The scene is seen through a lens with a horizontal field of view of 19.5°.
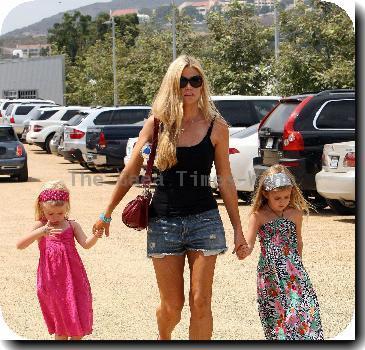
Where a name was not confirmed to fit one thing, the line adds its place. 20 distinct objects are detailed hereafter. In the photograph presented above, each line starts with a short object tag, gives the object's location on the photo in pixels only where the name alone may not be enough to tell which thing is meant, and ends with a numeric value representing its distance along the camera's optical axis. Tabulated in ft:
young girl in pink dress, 21.70
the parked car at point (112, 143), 80.43
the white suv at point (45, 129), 127.85
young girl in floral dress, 21.47
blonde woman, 20.35
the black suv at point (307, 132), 50.37
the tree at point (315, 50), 78.69
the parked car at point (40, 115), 135.13
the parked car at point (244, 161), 56.03
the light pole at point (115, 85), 157.81
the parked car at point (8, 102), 173.43
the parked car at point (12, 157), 83.82
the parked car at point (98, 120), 89.92
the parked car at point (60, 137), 98.63
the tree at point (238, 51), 106.83
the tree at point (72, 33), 290.76
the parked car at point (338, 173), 46.42
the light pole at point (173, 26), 125.08
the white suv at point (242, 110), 65.46
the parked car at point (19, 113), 158.40
